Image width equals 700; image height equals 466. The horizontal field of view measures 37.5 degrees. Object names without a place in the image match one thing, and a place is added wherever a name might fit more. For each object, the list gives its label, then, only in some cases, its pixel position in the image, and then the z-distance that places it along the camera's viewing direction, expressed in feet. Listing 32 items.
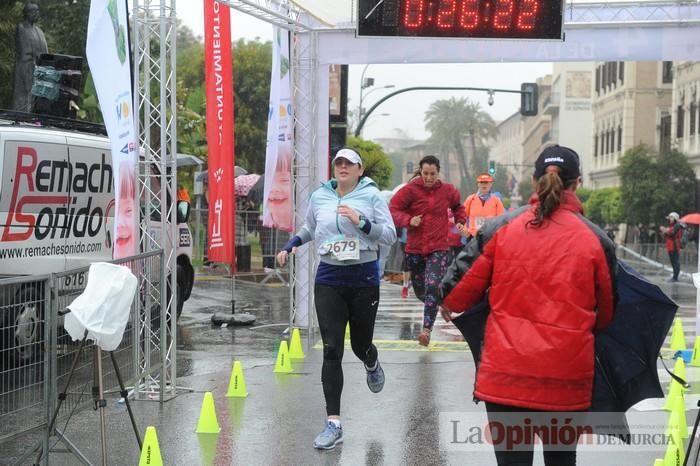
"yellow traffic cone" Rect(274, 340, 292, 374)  32.35
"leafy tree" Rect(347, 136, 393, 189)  110.32
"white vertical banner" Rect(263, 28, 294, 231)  39.37
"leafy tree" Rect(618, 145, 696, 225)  147.95
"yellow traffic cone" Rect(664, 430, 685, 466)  19.45
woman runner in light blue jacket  22.66
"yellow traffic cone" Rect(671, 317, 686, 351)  38.42
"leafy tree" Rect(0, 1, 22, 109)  73.00
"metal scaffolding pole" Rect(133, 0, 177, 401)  26.94
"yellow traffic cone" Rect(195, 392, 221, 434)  23.94
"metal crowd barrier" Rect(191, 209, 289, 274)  65.82
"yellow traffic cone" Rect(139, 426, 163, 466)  19.97
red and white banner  34.78
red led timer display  35.37
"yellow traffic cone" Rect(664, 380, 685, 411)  24.56
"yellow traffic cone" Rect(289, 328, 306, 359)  35.37
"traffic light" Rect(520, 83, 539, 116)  117.50
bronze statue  50.62
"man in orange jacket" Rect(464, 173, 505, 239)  48.75
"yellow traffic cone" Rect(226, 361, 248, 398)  28.48
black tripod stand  19.16
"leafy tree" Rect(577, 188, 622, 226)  170.71
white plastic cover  18.54
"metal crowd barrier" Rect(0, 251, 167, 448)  18.34
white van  32.42
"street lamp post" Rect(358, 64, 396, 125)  167.90
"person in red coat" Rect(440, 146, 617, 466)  14.16
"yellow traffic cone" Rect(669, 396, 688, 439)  22.54
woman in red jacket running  34.73
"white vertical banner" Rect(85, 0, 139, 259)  25.50
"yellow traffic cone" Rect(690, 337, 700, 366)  34.71
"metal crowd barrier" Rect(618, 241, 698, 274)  103.40
